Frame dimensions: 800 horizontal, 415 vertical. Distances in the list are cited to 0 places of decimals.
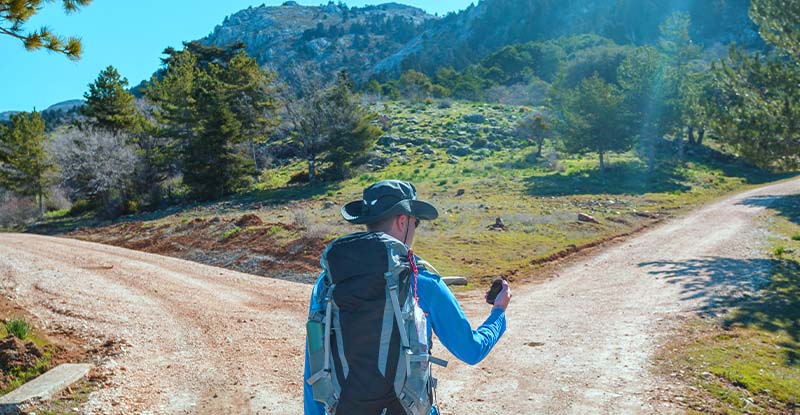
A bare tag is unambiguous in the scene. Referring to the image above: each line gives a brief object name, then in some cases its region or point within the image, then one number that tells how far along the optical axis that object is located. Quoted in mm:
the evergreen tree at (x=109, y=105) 33719
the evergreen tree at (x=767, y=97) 12547
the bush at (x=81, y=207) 33281
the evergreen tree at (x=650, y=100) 30547
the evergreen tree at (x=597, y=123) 30469
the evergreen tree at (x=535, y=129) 36938
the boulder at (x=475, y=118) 46031
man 2363
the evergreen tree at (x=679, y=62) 30531
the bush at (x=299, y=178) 33219
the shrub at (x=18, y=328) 6605
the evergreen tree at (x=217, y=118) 29688
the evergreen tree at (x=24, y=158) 34875
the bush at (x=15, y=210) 32716
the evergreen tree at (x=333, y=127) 31031
